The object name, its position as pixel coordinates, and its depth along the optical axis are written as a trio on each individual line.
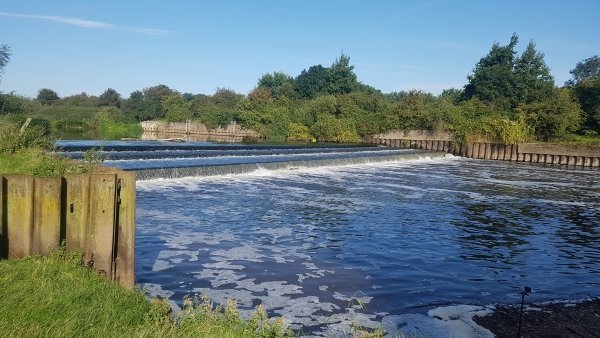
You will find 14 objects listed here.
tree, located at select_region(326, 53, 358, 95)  91.01
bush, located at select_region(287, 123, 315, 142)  64.12
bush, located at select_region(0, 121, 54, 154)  12.70
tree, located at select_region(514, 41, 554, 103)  67.25
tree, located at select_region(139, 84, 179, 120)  88.06
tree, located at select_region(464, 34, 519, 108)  69.81
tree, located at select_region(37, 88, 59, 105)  125.62
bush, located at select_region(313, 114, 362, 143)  61.91
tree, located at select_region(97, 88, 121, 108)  118.00
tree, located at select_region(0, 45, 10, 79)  33.00
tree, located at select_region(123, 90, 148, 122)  87.69
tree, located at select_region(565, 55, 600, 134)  53.28
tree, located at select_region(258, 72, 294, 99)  109.06
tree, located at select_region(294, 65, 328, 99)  95.06
